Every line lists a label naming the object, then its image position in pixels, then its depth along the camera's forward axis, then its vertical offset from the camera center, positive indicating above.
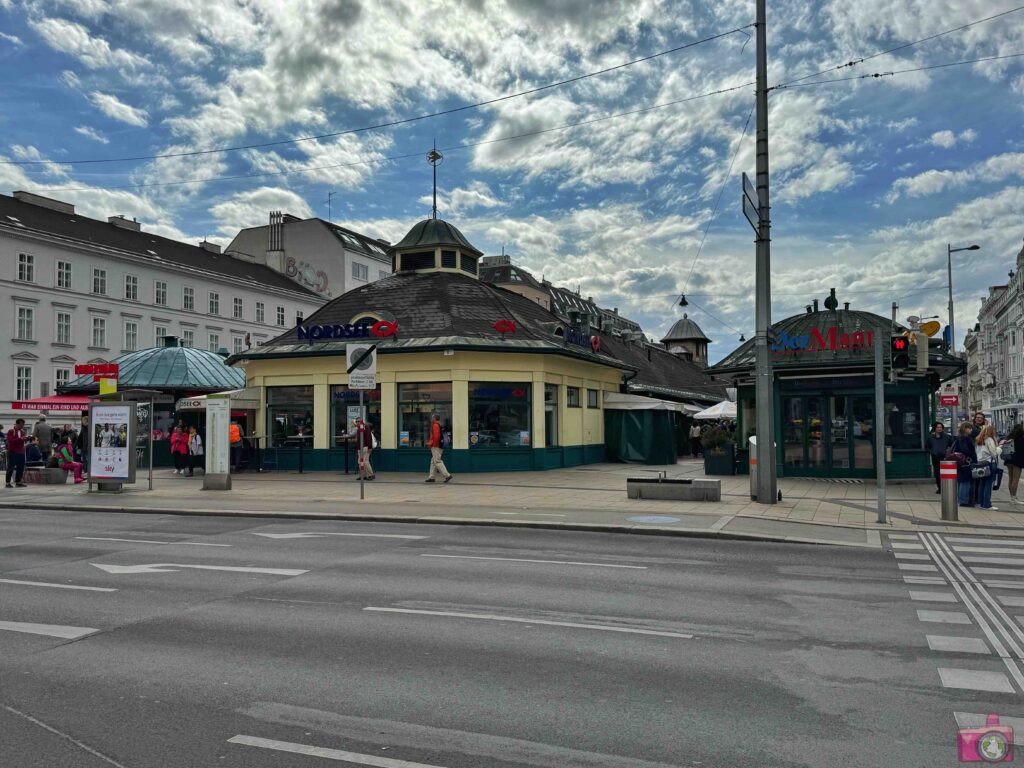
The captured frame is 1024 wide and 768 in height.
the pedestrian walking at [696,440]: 39.00 -0.77
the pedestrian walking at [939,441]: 19.19 -0.44
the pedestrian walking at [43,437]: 26.64 -0.34
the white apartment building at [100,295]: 48.38 +9.01
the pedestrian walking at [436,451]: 22.20 -0.71
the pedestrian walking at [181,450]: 26.50 -0.77
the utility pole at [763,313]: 17.19 +2.34
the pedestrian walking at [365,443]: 20.38 -0.49
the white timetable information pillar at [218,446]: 21.08 -0.52
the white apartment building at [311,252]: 74.06 +15.92
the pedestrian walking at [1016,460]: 19.09 -0.88
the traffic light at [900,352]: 15.12 +1.32
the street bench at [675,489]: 17.69 -1.42
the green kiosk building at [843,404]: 22.34 +0.53
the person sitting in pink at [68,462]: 23.89 -1.04
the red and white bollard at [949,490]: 15.21 -1.24
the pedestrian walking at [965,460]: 17.31 -0.78
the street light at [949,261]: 39.84 +7.91
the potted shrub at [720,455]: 25.86 -0.98
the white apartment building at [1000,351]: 82.56 +8.86
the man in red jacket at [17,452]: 22.45 -0.70
